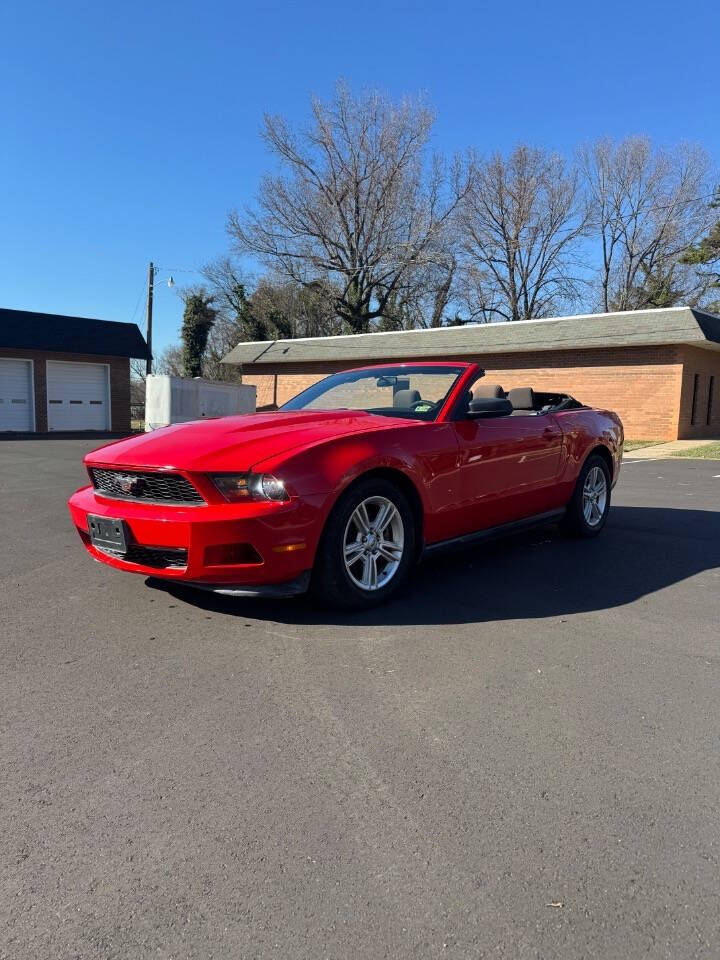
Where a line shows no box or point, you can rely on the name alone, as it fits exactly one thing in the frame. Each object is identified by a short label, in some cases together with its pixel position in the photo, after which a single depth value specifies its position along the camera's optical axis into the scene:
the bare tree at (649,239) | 40.47
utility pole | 32.70
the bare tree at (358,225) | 38.09
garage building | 26.89
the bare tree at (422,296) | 40.97
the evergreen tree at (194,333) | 42.72
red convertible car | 3.66
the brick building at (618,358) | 21.72
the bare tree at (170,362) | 58.00
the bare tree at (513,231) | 40.88
